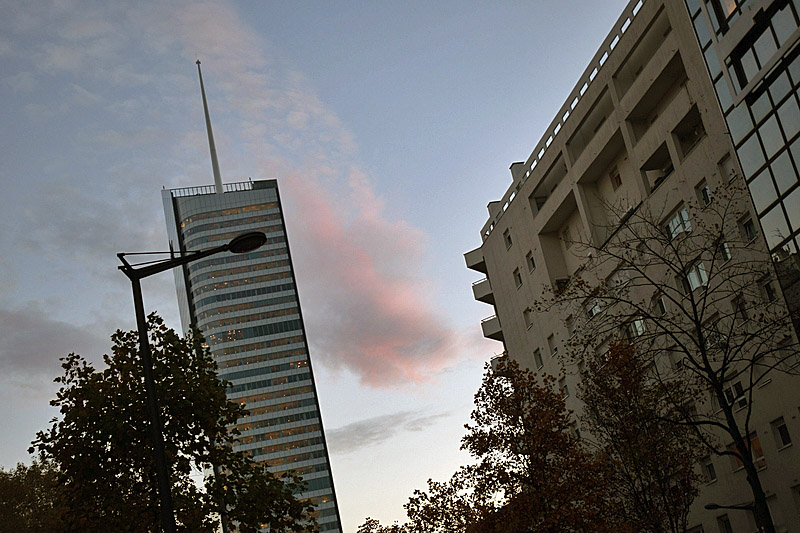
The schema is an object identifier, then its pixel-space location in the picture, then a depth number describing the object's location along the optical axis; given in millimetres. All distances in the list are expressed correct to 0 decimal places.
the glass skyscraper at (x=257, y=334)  189875
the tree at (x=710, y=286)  30578
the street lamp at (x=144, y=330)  11891
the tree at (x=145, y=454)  22875
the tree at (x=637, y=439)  28906
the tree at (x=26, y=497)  43531
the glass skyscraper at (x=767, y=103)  26469
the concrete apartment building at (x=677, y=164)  27781
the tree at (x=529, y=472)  27234
